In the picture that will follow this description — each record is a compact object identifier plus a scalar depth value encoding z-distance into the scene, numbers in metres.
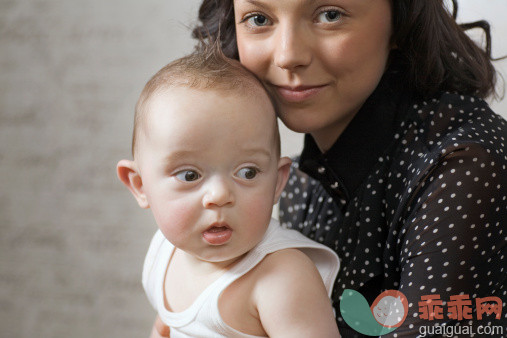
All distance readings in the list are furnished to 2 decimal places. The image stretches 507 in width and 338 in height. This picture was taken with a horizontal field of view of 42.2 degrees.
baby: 1.09
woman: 1.15
